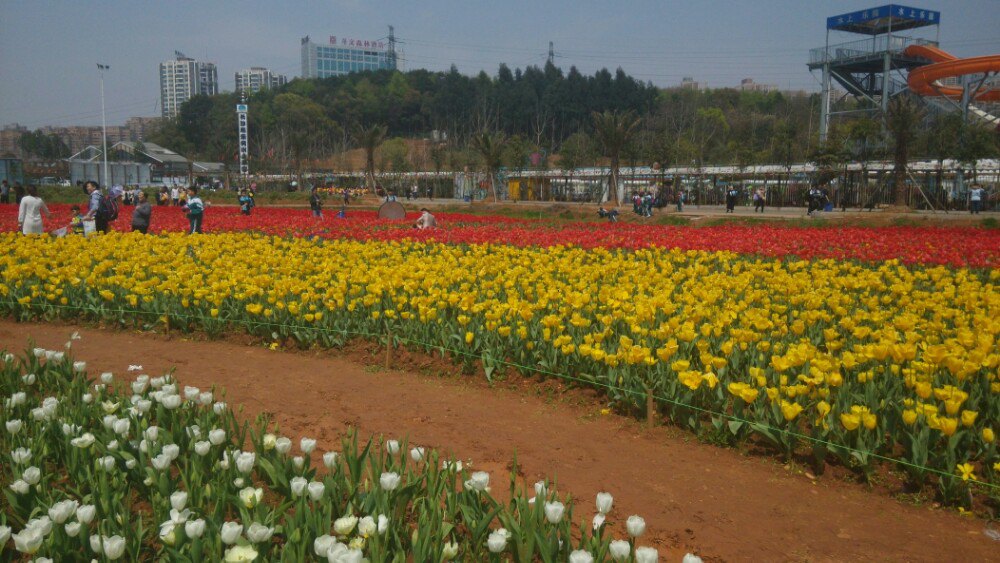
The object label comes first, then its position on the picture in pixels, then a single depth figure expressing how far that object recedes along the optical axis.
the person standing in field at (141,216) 16.36
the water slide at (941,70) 41.85
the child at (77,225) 17.00
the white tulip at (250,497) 3.05
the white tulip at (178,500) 2.95
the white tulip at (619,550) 2.62
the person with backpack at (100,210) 16.20
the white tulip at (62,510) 2.84
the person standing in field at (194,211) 17.48
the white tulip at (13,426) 3.73
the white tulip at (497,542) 2.75
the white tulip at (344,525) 2.79
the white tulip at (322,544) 2.60
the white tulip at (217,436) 3.70
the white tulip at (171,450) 3.47
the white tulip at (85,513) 2.85
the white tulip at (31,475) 3.31
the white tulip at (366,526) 2.82
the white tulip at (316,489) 3.10
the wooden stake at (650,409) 5.36
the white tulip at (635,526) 2.74
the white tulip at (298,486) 3.19
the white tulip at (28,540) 2.63
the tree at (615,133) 40.44
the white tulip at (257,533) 2.68
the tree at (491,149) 44.72
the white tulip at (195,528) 2.73
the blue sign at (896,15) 56.44
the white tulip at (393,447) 3.50
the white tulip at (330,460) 3.46
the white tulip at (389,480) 3.16
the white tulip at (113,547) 2.59
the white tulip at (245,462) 3.39
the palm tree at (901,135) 31.38
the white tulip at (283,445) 3.62
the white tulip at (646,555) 2.48
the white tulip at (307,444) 3.57
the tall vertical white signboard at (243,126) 97.25
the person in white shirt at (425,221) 19.02
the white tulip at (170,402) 4.05
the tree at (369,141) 53.50
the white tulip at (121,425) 3.83
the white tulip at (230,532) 2.66
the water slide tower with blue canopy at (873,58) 56.84
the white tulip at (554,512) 2.91
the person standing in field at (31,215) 14.84
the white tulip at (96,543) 2.73
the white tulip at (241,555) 2.60
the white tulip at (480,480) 3.23
